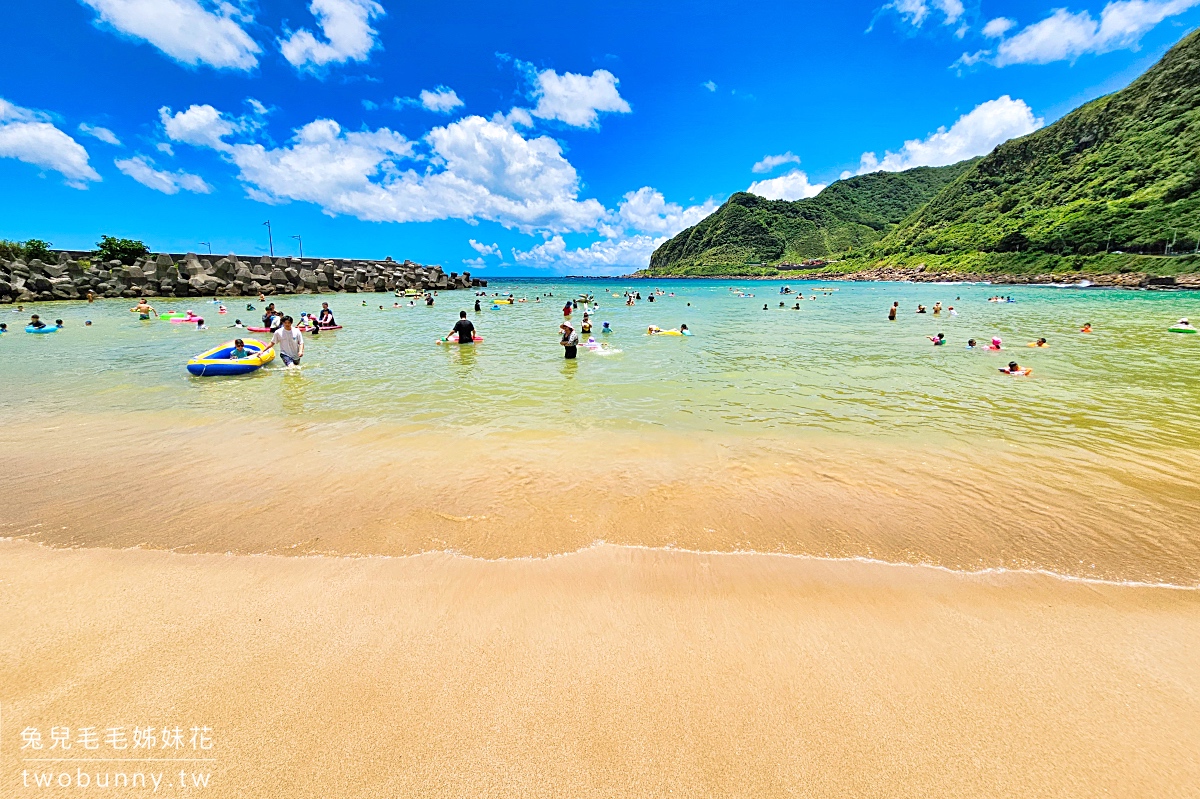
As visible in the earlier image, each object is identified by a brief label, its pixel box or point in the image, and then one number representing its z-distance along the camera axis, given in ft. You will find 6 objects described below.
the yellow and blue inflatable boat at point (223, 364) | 39.73
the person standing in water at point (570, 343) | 49.60
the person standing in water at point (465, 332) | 59.72
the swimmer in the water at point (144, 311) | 84.42
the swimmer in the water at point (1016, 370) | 42.63
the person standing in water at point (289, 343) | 42.50
